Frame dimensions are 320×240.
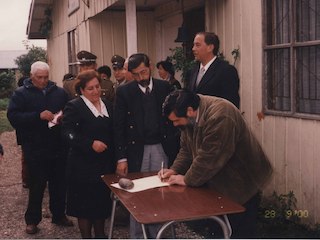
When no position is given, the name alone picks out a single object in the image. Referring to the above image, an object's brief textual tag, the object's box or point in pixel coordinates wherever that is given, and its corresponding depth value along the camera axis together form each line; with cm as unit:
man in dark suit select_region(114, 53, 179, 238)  427
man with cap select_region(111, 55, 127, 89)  589
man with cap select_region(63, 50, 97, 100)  575
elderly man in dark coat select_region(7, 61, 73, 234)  507
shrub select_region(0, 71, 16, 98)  3225
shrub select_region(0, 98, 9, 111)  2725
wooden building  460
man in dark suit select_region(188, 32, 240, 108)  452
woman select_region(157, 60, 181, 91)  679
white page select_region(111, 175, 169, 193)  333
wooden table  267
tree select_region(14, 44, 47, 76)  3438
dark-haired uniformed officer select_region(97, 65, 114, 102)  583
